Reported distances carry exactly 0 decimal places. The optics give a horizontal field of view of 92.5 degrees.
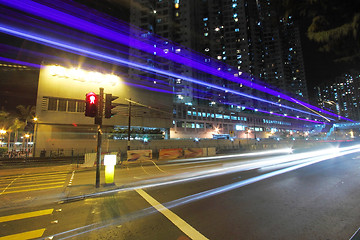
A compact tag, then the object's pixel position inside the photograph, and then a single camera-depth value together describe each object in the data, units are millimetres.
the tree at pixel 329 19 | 3240
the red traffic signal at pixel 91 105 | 7996
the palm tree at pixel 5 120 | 32716
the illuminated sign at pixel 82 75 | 31670
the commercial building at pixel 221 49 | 77000
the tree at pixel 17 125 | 34781
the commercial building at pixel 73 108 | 30938
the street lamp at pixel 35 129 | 29484
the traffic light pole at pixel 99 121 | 8005
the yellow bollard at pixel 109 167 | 8438
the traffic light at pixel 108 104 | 8430
